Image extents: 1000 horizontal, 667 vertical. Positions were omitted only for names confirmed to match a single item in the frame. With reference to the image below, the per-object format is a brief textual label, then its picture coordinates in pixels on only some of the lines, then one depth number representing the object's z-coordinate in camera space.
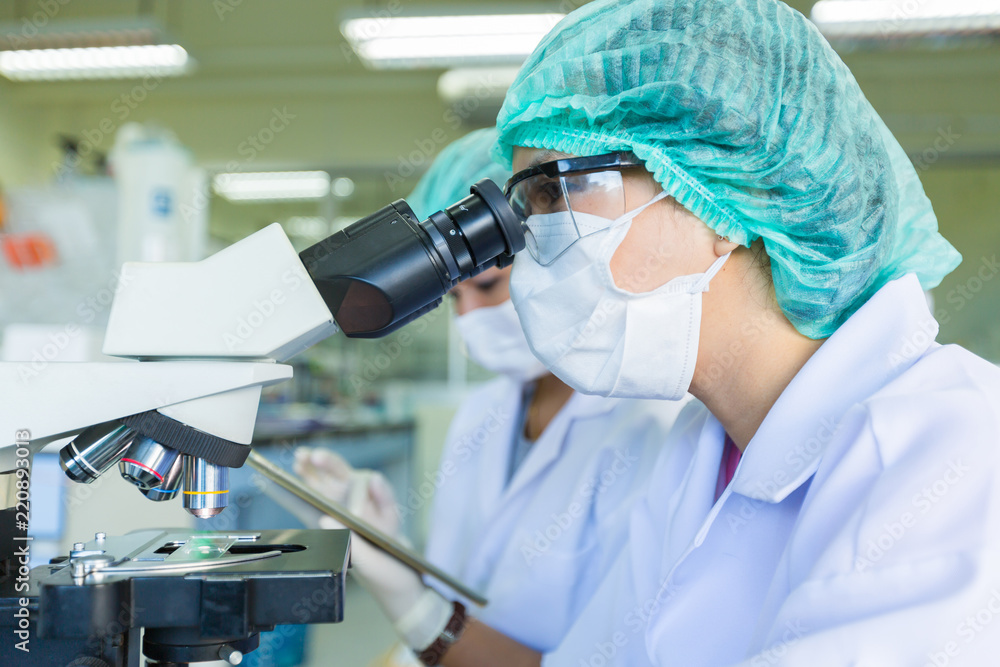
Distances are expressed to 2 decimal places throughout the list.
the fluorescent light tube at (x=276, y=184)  5.48
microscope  0.61
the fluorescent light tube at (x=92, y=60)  3.82
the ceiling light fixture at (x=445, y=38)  3.33
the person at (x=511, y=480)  1.26
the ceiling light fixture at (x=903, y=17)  3.13
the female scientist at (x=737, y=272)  0.74
